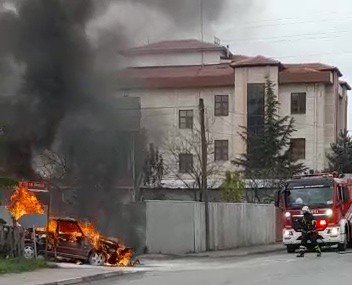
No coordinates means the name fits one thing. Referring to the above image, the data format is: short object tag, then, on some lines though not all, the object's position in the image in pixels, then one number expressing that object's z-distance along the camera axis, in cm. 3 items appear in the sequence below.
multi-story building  5512
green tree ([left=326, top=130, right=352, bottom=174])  5228
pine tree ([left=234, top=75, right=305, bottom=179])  5141
